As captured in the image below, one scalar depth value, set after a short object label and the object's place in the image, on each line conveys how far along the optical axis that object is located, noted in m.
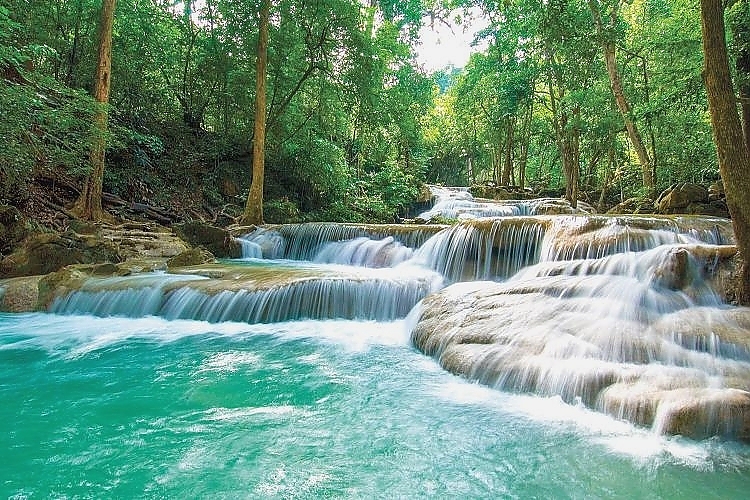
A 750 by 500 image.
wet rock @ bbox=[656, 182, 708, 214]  11.00
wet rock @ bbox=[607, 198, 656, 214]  13.09
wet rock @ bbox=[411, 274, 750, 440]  3.10
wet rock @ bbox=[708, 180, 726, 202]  10.95
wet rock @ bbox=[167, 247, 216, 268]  8.69
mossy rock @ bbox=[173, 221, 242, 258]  11.48
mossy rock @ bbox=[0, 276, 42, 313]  6.81
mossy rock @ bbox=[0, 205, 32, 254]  8.27
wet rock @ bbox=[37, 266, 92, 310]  6.84
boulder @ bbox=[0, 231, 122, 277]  7.87
